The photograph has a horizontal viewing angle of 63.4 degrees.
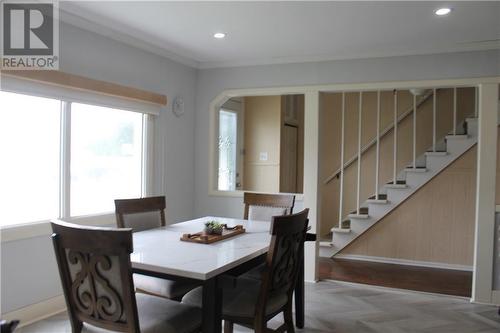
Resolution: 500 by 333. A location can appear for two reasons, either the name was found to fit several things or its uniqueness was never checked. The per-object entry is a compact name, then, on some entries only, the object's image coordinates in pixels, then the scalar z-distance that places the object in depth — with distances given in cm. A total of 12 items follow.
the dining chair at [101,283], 167
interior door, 624
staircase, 485
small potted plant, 257
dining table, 184
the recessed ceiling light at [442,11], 293
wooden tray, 239
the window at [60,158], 293
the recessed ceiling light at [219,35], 360
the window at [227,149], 533
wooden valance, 291
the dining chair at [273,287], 207
